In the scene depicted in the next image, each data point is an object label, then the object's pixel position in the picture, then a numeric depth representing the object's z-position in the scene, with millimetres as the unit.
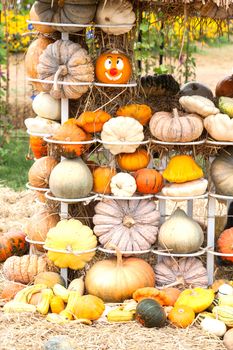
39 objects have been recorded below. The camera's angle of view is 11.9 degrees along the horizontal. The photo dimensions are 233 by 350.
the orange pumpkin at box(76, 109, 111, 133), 8620
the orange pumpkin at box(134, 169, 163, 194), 8625
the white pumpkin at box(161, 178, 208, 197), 8579
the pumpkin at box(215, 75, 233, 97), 9908
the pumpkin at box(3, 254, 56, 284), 9015
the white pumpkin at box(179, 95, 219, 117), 8540
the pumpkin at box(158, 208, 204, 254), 8522
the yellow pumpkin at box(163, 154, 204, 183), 8604
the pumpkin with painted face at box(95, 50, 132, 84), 8609
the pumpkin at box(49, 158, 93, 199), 8522
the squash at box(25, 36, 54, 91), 8984
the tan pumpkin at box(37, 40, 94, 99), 8563
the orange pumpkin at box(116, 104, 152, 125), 8733
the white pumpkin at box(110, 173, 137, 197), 8584
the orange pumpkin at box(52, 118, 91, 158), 8635
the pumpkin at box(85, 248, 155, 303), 8425
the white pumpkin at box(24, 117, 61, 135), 8938
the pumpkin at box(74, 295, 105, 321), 8055
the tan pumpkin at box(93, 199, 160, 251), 8666
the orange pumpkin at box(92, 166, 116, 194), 8712
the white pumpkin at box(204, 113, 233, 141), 8471
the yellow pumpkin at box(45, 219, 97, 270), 8620
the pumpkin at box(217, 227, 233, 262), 8763
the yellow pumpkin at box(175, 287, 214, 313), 8143
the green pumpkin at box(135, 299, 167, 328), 7845
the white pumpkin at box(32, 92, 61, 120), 8964
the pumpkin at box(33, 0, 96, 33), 8461
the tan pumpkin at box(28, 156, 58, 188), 9010
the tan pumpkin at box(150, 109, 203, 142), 8461
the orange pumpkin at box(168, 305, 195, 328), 7942
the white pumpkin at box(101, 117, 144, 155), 8522
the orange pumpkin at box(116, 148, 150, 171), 8733
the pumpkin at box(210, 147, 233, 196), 8697
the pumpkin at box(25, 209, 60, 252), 9107
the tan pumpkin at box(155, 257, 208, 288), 8697
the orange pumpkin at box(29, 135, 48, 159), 9348
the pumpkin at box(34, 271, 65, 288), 8675
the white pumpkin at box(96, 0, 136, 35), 8420
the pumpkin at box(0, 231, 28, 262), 9918
